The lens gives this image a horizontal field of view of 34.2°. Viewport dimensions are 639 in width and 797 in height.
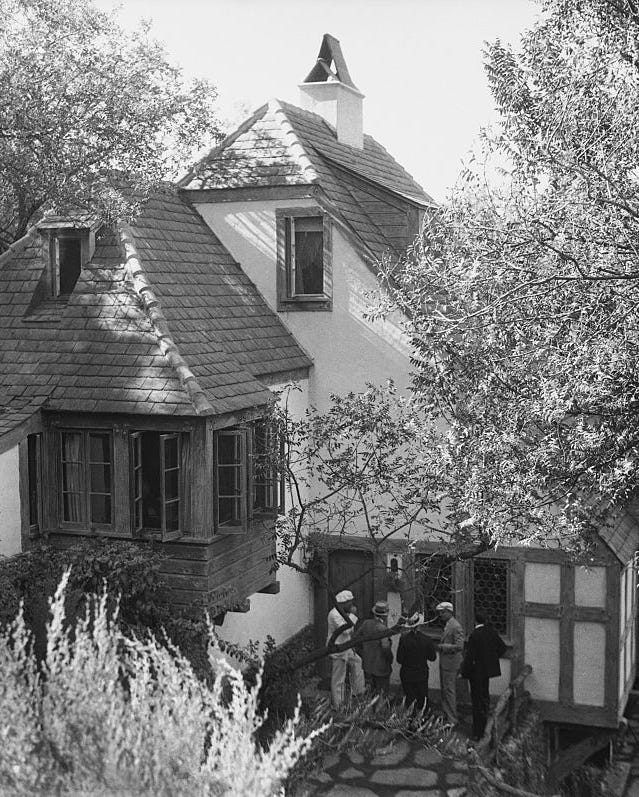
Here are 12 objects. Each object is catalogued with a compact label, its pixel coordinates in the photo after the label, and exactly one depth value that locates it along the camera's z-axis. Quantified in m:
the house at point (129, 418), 12.39
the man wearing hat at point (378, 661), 14.52
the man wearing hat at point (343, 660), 14.27
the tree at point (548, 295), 9.14
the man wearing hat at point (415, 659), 13.84
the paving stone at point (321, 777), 11.68
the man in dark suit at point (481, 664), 13.91
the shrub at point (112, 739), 5.65
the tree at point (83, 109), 12.77
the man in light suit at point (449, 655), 14.48
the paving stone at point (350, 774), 11.85
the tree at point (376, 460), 11.88
